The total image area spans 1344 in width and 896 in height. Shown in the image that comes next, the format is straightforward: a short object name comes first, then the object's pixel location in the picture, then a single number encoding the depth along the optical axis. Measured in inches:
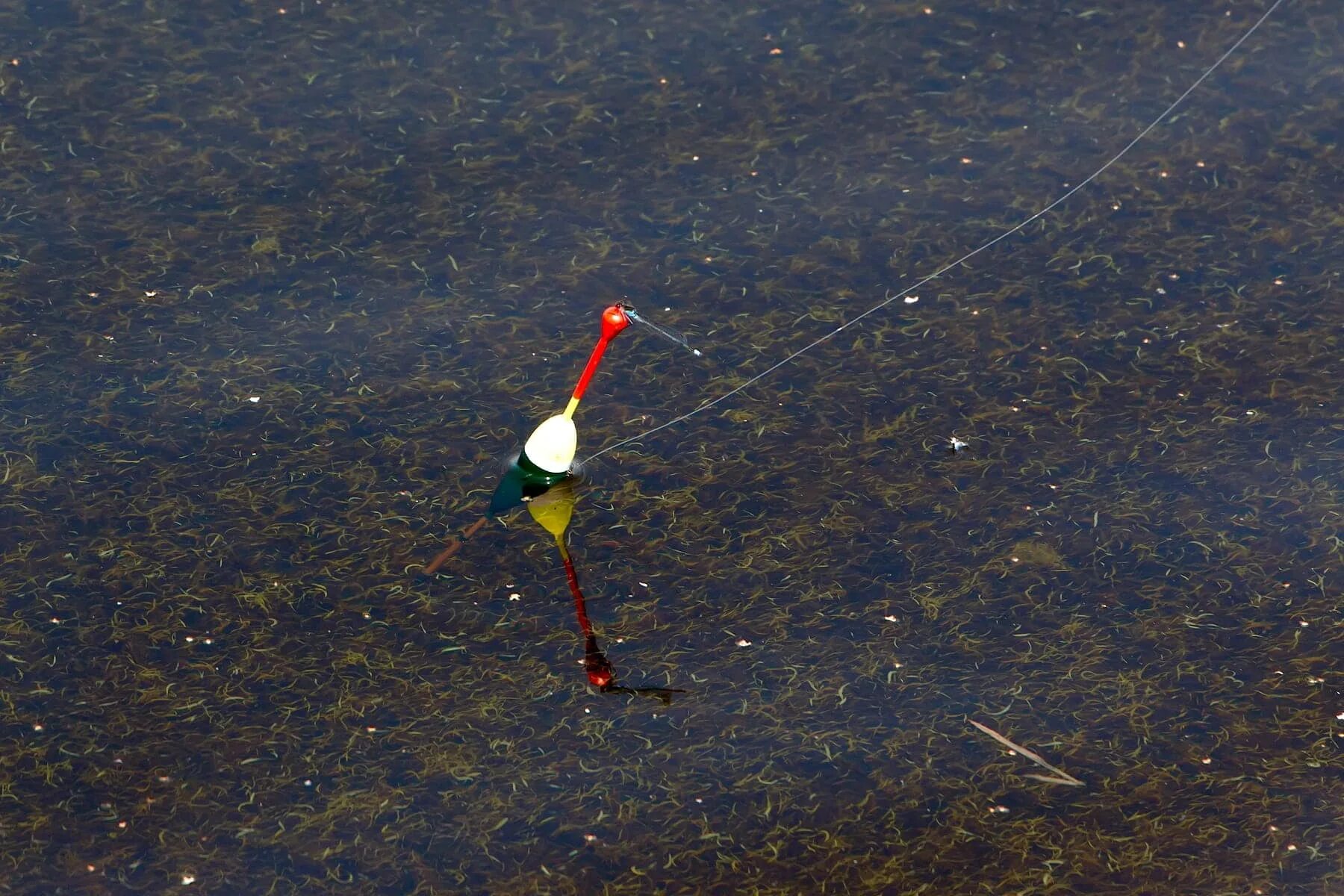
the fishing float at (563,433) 384.8
